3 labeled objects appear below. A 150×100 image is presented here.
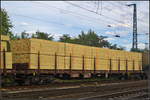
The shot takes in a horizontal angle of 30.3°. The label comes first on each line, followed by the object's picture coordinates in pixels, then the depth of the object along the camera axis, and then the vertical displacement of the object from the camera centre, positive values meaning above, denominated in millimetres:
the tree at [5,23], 39031 +3828
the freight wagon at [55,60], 19562 -874
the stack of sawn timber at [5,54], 17703 -285
